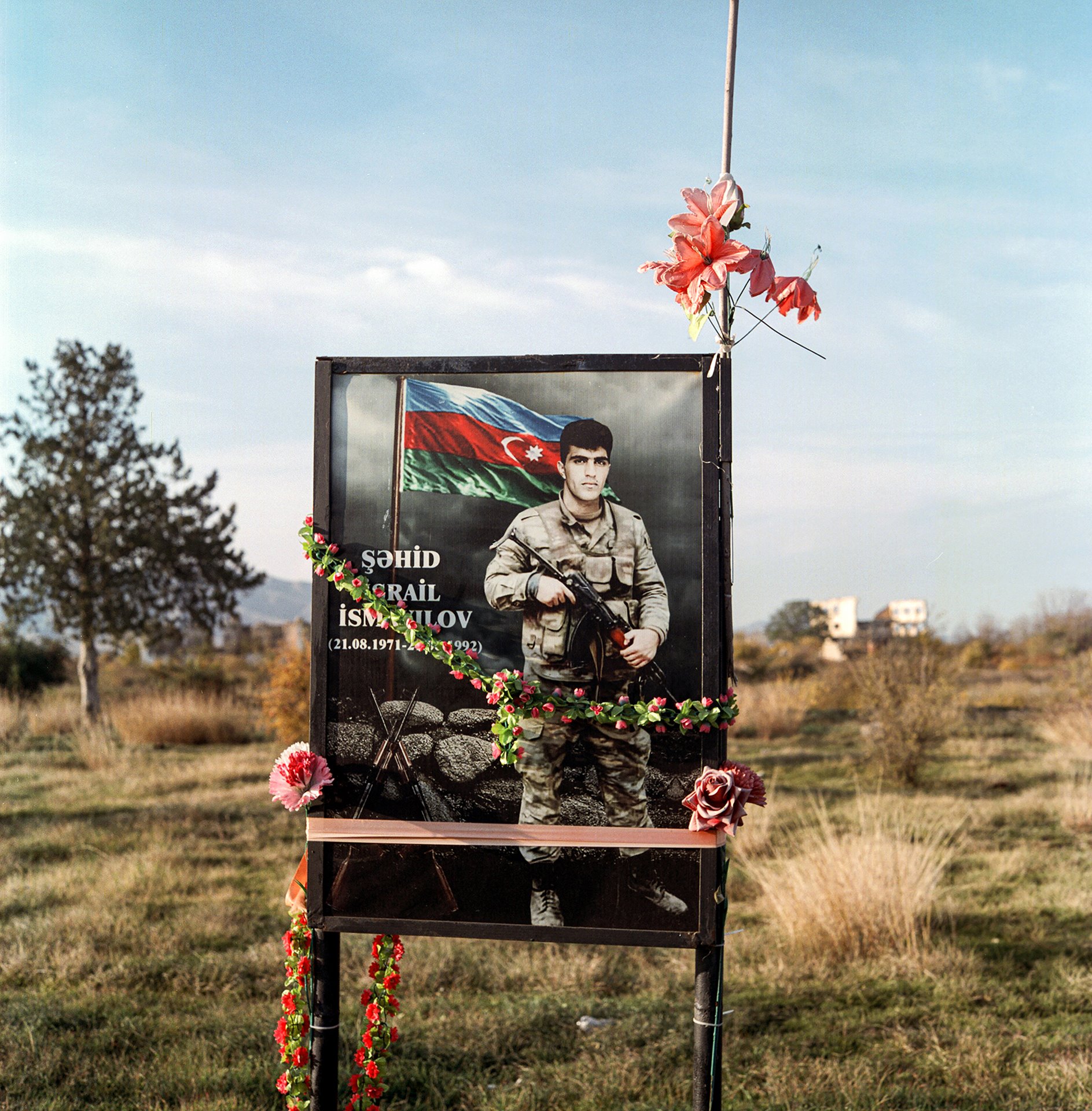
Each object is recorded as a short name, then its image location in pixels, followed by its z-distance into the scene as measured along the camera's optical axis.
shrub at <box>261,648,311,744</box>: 13.20
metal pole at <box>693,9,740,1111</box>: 2.98
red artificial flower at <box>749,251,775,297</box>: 3.04
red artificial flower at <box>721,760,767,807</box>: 2.99
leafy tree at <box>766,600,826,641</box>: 30.95
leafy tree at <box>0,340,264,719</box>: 21.19
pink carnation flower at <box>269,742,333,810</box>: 3.03
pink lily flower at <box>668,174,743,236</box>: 3.01
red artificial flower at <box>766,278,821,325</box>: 3.05
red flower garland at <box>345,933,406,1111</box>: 3.43
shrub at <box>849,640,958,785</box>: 11.40
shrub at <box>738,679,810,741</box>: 15.73
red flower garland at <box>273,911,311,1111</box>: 3.23
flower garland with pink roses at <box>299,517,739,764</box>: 2.92
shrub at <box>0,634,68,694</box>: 20.88
